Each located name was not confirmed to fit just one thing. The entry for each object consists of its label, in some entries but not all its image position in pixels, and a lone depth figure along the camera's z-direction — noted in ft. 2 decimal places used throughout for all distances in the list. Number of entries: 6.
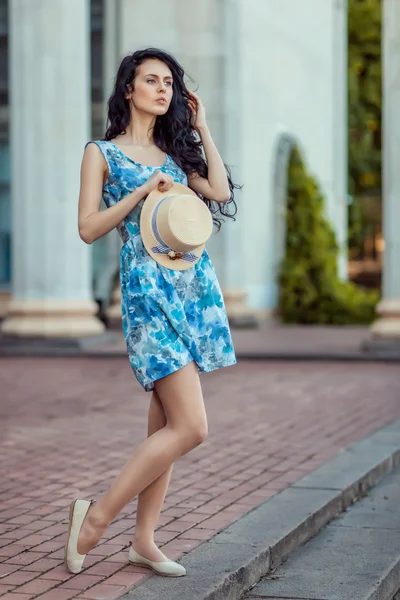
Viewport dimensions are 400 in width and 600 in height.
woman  12.73
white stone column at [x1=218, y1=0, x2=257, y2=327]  58.75
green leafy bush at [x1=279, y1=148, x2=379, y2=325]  68.44
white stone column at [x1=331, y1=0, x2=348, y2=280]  80.59
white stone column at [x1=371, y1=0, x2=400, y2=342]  46.65
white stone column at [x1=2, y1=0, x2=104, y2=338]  47.01
